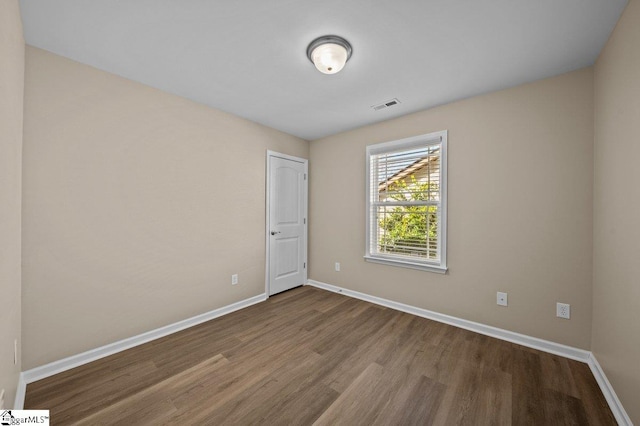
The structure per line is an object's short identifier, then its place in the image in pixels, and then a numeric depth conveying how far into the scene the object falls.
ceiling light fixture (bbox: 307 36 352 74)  1.75
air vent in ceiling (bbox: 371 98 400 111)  2.69
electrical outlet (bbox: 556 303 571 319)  2.09
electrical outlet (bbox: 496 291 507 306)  2.38
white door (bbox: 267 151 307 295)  3.54
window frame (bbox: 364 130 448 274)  2.76
